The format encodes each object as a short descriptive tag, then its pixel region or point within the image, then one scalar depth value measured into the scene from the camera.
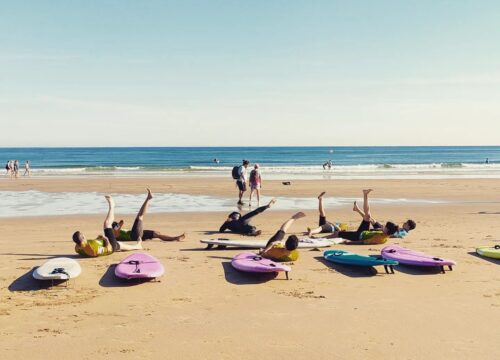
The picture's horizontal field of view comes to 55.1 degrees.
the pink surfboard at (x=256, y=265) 8.55
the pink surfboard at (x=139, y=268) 8.26
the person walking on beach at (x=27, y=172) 42.37
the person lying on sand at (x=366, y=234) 11.92
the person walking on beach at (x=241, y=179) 21.02
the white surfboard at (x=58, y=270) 7.96
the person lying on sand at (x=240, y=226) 13.34
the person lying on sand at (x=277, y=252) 9.76
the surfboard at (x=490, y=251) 10.27
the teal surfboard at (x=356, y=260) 8.91
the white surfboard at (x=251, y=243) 11.24
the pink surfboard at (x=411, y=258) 9.15
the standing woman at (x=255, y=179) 20.70
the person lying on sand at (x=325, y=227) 13.04
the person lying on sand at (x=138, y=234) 11.80
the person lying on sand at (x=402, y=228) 12.54
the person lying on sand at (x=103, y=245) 10.16
